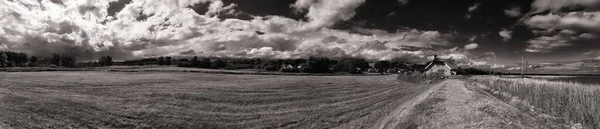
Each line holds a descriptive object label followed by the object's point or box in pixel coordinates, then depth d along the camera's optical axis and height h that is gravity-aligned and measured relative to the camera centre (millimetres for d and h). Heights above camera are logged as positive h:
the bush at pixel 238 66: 101800 +1099
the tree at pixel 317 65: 99100 +1570
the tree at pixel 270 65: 95438 +1405
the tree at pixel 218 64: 101125 +1673
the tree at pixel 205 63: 99512 +1900
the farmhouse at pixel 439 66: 96625 +1360
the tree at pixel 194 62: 100769 +2228
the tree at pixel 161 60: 110731 +2893
